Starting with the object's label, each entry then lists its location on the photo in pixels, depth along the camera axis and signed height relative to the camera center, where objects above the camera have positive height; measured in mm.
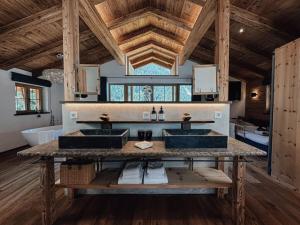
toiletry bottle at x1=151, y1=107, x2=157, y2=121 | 2505 -117
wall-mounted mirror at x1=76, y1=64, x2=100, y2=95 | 2625 +369
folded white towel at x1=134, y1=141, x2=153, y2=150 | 1904 -385
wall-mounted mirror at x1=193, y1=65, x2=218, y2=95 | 2609 +384
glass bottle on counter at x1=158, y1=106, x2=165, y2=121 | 2501 -104
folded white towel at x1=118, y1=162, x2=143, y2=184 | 2029 -737
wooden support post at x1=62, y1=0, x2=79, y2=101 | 2598 +810
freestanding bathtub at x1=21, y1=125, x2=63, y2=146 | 4832 -737
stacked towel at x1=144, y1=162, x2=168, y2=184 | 2039 -742
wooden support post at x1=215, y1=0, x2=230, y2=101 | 2604 +853
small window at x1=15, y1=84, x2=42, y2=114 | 5493 +255
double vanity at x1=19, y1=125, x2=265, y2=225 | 1754 -420
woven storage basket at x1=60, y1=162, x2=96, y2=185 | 2008 -693
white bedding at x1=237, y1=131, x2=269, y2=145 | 4484 -755
